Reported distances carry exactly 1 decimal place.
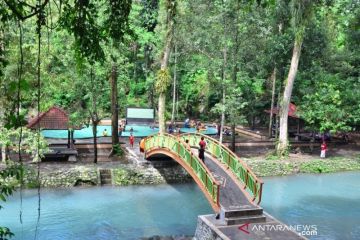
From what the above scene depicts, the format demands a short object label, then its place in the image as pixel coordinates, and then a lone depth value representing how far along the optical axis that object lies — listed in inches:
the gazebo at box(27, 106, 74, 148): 872.9
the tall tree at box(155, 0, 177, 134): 892.0
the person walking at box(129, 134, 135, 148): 1027.9
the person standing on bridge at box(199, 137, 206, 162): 674.2
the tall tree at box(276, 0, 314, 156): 906.1
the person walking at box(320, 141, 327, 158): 1010.1
